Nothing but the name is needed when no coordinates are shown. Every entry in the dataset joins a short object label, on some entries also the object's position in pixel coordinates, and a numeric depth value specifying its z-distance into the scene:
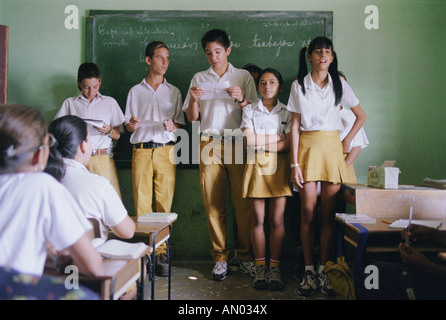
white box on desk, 2.16
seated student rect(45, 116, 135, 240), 1.40
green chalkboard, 3.11
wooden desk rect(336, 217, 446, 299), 1.69
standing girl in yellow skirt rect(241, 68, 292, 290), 2.43
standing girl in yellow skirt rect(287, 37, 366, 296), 2.29
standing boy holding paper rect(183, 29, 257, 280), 2.70
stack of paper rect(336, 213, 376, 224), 1.86
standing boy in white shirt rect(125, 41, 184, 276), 2.85
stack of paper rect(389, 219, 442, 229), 1.70
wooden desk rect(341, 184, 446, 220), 2.10
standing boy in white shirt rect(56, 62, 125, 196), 2.84
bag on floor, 2.00
